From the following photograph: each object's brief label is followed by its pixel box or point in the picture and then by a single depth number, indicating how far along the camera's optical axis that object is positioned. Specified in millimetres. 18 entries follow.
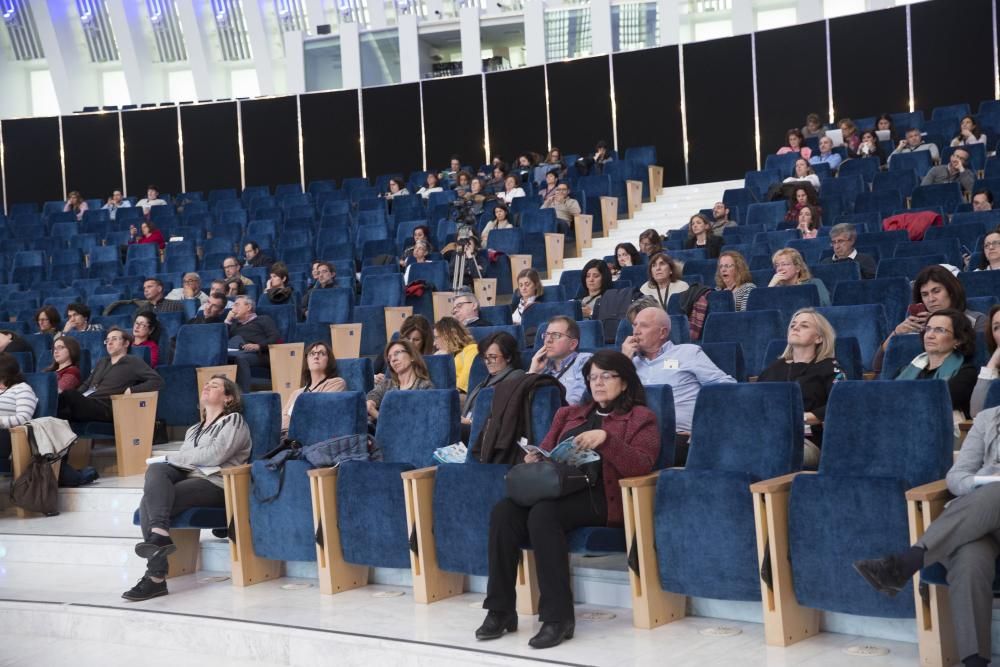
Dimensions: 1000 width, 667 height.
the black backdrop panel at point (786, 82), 11414
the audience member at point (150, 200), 12609
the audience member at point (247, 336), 6436
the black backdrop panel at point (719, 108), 11688
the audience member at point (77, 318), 7004
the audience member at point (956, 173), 7740
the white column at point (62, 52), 14836
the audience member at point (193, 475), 4125
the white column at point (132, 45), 14797
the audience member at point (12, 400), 5348
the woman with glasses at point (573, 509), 3225
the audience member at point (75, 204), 12695
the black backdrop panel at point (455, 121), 13234
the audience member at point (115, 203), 12492
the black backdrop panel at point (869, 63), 11094
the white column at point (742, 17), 12383
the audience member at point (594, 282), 6184
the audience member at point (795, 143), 9816
